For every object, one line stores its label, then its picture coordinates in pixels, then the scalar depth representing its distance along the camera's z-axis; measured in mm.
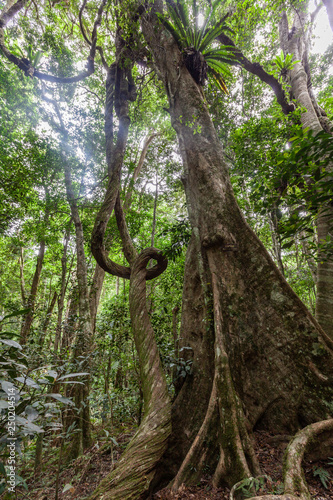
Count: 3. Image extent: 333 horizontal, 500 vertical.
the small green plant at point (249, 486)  1299
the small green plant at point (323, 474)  1327
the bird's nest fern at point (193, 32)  3707
